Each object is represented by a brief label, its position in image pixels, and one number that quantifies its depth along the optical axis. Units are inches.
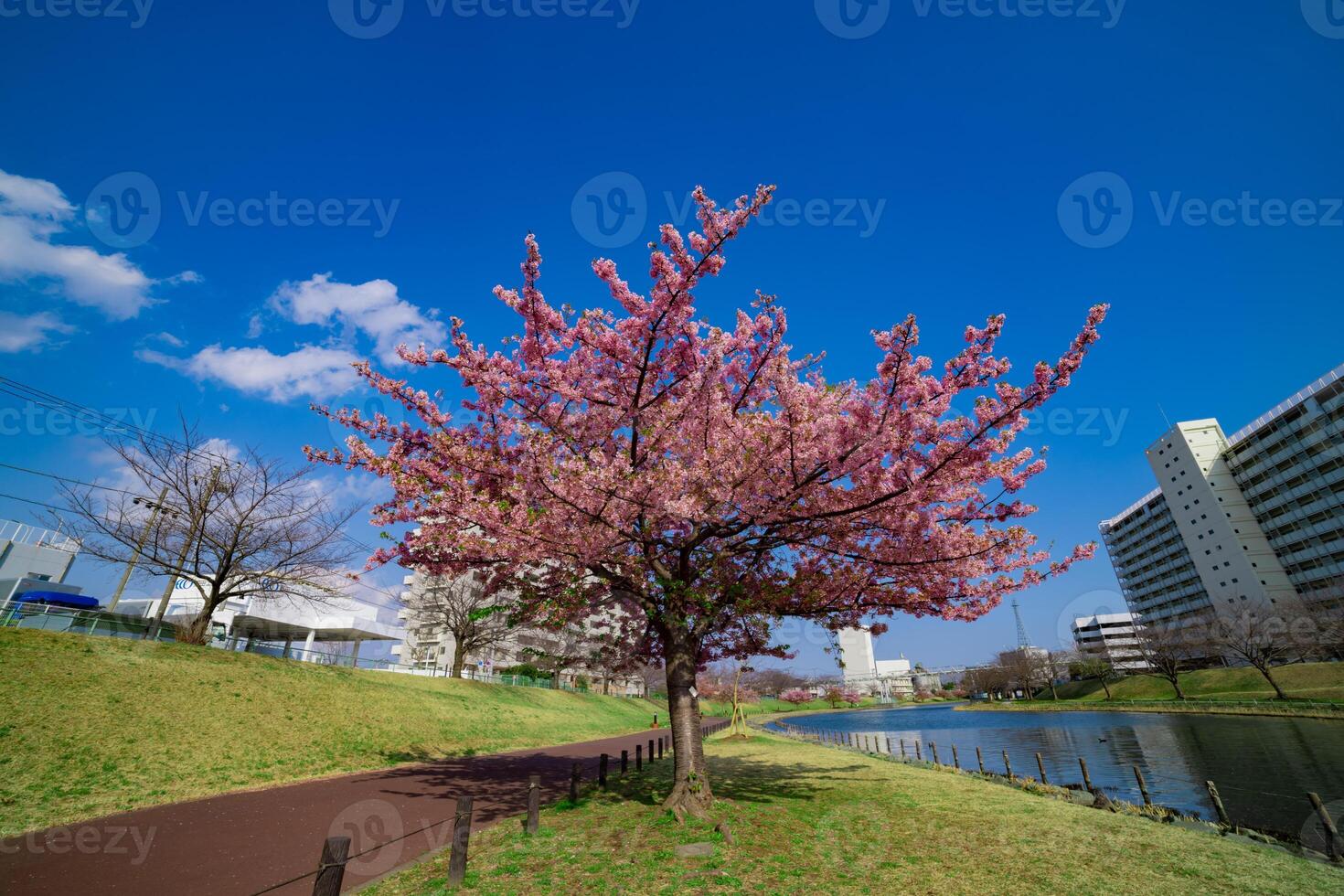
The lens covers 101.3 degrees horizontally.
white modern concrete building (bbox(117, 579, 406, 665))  1522.9
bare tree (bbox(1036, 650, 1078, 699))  3575.3
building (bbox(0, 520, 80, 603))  1397.6
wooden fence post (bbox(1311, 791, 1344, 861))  389.1
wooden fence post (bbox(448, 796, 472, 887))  274.4
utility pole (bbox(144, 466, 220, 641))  856.2
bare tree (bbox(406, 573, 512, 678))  1441.9
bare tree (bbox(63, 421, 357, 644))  857.5
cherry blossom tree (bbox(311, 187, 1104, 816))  337.1
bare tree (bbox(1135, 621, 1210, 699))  2436.0
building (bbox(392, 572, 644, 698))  2389.3
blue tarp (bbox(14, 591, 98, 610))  1083.3
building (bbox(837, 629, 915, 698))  6417.3
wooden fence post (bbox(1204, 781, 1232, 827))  486.8
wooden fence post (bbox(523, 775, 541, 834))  360.5
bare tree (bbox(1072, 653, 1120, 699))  3048.7
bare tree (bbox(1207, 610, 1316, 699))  1999.3
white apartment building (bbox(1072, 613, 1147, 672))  3976.4
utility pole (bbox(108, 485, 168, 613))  862.5
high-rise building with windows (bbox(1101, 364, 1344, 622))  2436.0
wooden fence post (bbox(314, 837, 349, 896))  198.8
